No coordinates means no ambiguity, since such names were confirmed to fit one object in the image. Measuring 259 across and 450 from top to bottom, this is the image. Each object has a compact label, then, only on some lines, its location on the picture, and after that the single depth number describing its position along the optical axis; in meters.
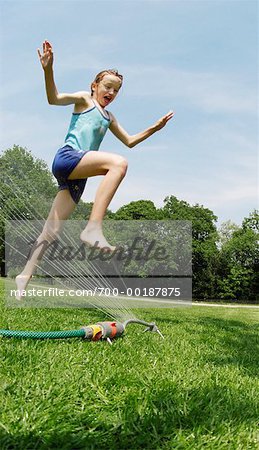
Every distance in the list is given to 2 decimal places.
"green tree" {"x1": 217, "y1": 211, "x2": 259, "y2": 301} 63.38
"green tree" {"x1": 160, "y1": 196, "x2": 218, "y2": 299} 63.88
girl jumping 4.07
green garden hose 3.31
